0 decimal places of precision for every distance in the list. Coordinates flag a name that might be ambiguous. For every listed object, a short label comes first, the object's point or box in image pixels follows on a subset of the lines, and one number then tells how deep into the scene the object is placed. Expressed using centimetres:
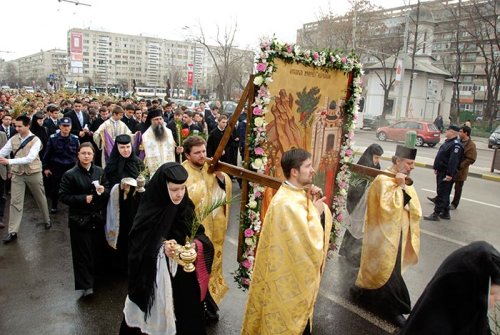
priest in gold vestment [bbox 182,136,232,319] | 441
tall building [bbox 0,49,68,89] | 11401
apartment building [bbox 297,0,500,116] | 3570
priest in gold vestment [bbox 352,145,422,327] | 459
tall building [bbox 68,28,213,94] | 12250
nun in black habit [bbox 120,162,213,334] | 318
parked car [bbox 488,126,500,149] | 2395
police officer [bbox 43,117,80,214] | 787
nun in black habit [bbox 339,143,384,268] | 580
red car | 2408
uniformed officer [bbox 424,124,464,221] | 868
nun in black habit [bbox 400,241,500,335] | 208
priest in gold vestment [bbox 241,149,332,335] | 314
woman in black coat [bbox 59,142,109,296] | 491
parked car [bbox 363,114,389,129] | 3666
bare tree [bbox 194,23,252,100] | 3106
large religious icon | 414
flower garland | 387
